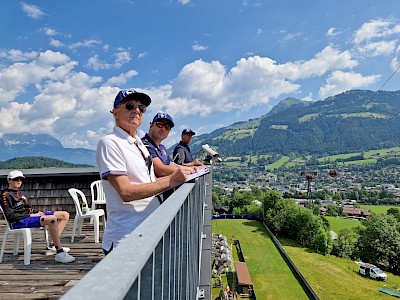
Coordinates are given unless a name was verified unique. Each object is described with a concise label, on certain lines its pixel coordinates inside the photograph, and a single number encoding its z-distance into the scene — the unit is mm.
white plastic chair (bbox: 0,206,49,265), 4246
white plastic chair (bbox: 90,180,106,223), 7012
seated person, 4312
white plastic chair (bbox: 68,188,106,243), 5465
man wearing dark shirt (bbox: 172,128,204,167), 4341
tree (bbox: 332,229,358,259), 51934
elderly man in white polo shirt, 1957
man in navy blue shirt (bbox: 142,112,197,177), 2887
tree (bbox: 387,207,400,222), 68212
